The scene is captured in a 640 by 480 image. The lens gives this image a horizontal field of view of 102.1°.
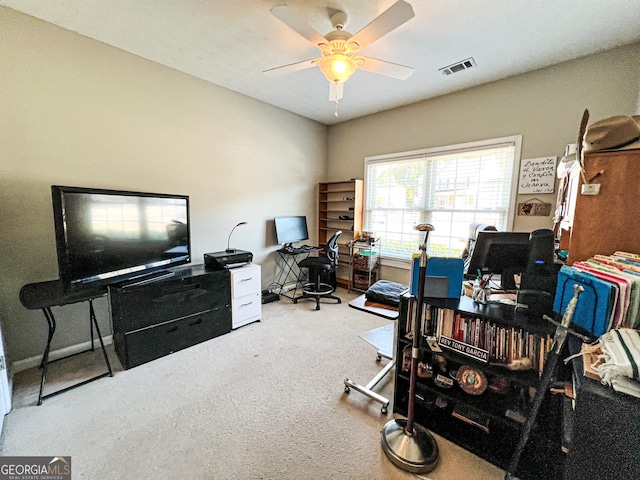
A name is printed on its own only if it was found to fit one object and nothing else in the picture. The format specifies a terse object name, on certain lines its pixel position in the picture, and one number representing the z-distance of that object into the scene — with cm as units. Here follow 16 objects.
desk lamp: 312
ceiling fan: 149
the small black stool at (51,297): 169
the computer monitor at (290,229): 378
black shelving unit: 125
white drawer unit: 280
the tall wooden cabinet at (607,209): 124
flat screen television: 179
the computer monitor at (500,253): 145
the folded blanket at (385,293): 159
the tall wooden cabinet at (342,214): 419
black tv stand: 209
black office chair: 354
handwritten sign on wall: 264
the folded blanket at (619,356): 70
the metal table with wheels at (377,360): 148
